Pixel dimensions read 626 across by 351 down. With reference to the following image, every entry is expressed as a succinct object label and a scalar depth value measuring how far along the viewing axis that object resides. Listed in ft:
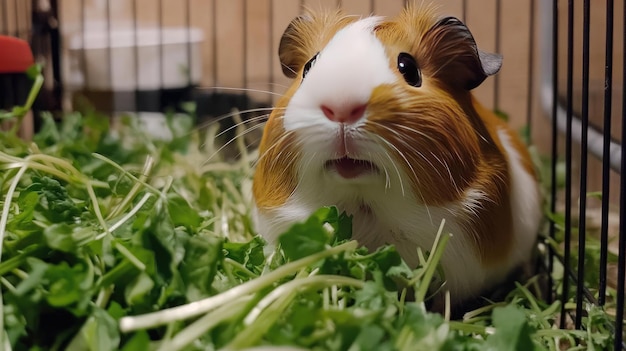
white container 2.65
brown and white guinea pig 1.25
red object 1.72
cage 2.17
